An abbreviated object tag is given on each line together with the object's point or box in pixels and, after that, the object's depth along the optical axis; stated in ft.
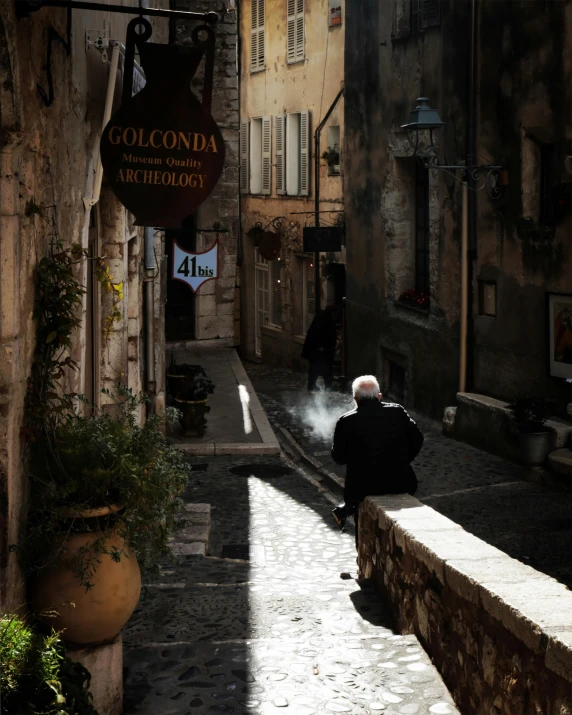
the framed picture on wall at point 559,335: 36.06
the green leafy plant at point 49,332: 14.02
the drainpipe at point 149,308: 37.63
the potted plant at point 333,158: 65.87
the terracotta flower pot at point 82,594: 13.24
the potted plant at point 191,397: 43.52
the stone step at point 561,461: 33.99
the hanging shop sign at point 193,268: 52.31
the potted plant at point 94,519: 13.25
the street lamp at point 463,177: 38.45
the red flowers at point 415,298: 49.67
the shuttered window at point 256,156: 79.05
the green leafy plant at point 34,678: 10.86
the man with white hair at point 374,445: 22.70
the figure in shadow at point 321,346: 57.41
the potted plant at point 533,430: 35.50
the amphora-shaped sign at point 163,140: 17.75
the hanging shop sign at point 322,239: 61.62
